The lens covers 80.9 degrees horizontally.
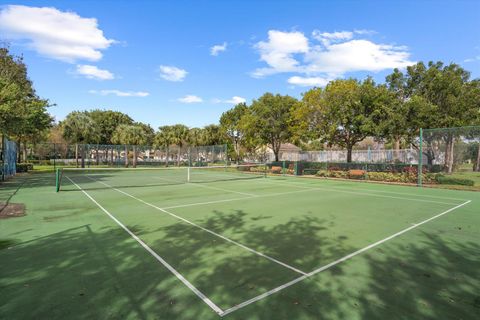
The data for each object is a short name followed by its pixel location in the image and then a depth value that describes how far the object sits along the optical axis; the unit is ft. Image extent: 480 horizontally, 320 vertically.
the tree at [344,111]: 75.82
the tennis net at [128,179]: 56.65
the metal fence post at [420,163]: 57.47
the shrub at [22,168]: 86.85
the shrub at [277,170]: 94.84
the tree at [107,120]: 201.87
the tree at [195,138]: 159.12
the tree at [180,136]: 154.10
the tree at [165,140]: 152.76
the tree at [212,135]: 161.81
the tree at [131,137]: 136.09
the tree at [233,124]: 181.16
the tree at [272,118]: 104.73
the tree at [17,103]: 48.34
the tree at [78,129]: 125.49
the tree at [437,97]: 69.97
